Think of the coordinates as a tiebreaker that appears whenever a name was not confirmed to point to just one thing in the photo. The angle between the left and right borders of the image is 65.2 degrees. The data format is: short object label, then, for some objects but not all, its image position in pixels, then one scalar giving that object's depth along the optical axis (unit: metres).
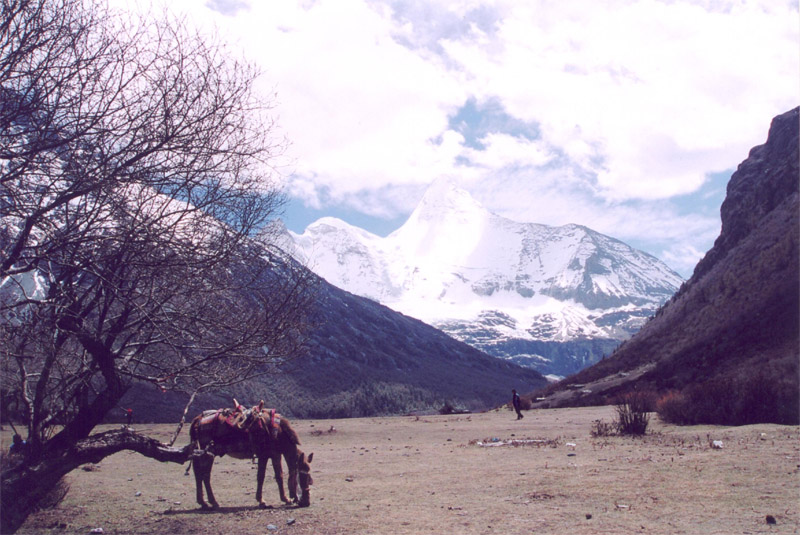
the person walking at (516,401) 30.48
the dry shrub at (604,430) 17.30
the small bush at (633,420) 16.73
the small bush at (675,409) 19.42
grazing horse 9.04
